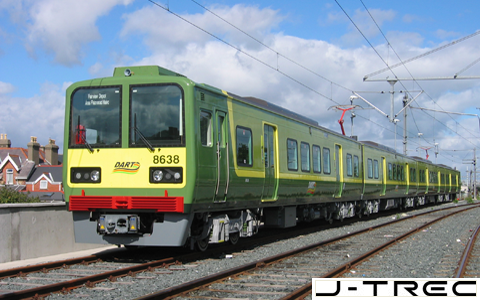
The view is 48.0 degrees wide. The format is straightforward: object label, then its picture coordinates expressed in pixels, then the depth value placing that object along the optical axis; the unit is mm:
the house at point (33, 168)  58031
